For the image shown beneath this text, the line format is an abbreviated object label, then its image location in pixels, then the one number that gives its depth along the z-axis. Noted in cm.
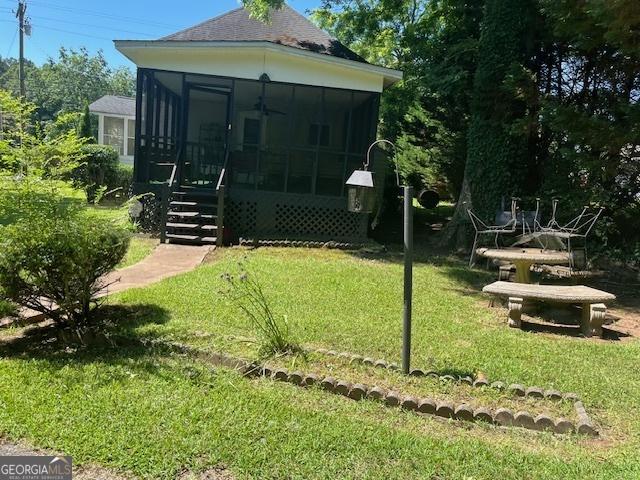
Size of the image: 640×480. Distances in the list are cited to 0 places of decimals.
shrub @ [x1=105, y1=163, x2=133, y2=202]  1942
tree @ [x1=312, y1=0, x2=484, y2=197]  1291
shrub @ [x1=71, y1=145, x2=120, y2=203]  1828
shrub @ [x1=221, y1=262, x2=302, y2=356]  449
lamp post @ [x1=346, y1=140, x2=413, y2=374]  400
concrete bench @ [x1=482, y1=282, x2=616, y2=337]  574
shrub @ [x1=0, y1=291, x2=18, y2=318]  455
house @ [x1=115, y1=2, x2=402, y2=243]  1120
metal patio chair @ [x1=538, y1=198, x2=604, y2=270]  918
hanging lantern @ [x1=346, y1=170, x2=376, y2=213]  414
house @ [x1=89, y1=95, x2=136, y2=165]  2970
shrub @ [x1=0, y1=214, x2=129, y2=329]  441
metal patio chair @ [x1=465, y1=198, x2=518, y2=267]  1012
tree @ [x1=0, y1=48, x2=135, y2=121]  6756
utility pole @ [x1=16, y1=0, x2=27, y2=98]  2967
